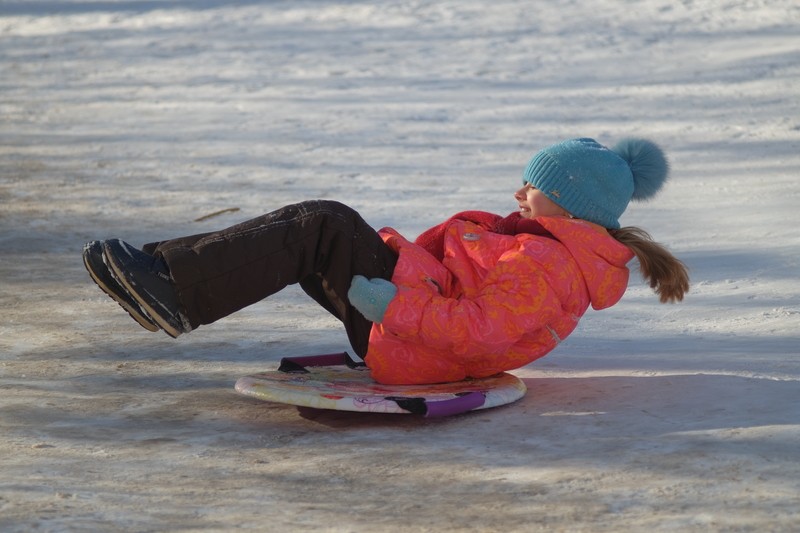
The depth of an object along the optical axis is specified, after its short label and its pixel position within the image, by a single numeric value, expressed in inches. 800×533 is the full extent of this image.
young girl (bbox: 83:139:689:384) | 256.8
